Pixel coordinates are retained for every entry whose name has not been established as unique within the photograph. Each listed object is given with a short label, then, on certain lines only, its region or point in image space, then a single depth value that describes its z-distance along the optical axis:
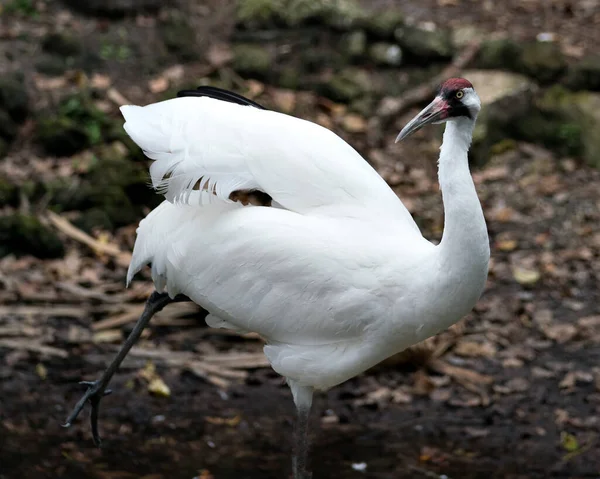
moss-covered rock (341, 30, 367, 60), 17.28
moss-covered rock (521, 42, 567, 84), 16.56
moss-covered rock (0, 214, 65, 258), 12.53
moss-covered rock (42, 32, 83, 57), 16.17
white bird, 7.18
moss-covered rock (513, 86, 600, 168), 15.65
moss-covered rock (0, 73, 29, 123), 14.80
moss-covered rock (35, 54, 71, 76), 15.87
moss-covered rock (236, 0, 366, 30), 17.44
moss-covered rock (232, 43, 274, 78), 16.62
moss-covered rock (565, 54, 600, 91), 16.42
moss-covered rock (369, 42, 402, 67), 17.17
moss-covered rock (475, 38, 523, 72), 16.62
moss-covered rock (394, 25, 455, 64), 17.08
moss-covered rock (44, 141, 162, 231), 13.40
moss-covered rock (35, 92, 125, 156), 14.44
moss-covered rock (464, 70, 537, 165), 15.52
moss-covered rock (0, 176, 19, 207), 13.36
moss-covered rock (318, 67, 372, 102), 16.53
